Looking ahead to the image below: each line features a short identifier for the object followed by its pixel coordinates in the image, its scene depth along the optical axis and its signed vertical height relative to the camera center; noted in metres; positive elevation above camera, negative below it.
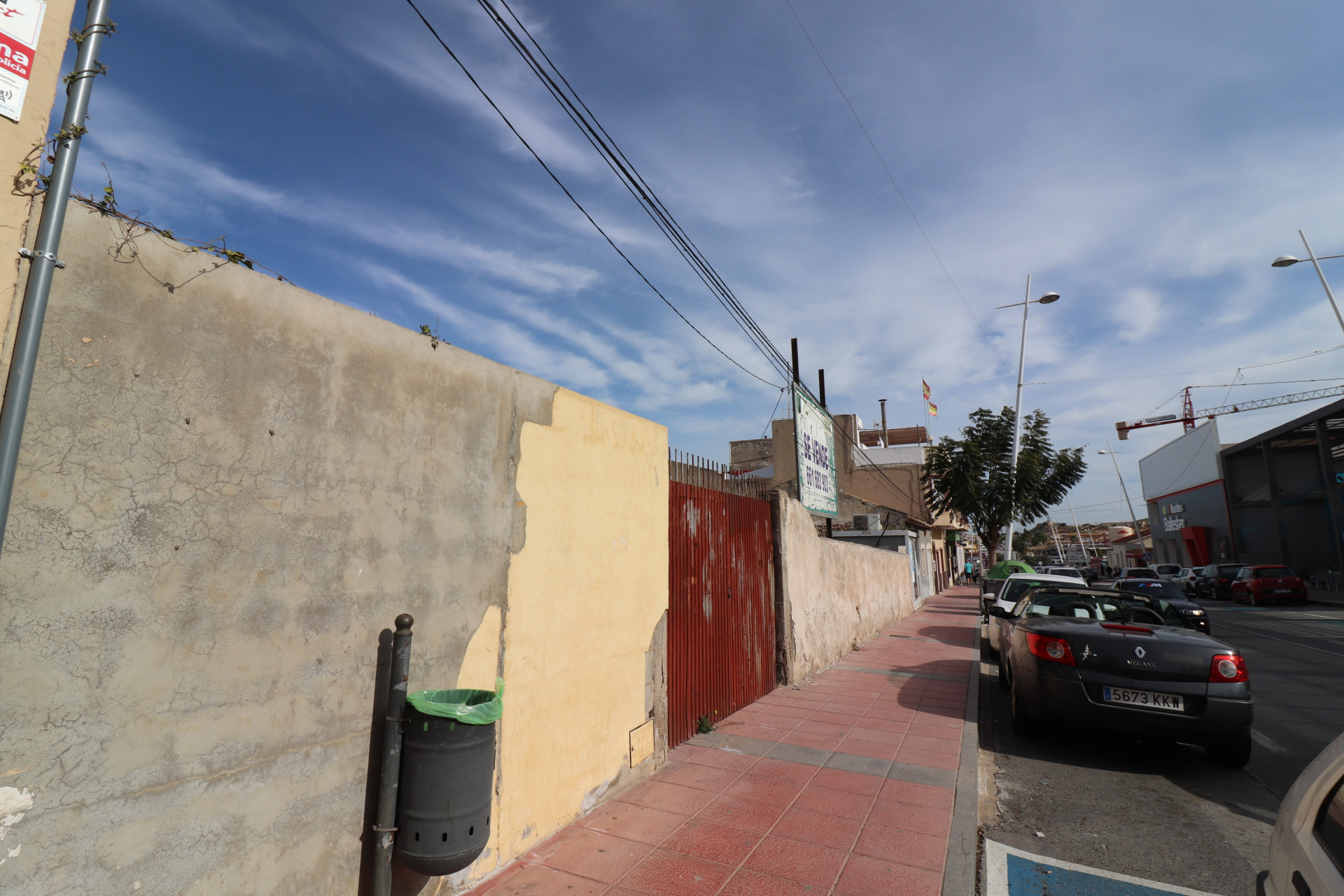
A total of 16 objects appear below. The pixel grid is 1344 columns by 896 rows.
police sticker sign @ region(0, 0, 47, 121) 2.01 +1.60
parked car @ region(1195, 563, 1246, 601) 27.02 -0.80
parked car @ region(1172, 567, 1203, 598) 30.68 -0.83
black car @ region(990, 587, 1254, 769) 5.09 -0.96
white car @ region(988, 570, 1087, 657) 11.92 -0.48
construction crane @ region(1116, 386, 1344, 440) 79.25 +17.44
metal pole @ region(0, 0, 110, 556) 1.83 +0.91
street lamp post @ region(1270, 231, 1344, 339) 17.64 +8.12
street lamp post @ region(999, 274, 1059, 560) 23.69 +5.44
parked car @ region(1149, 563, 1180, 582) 32.85 -0.41
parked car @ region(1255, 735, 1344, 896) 1.81 -0.82
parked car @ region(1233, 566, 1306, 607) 23.47 -0.85
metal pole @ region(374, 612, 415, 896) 2.75 -0.85
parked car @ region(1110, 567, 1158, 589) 28.95 -0.50
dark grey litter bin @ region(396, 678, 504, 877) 2.73 -0.95
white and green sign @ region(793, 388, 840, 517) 12.57 +2.21
